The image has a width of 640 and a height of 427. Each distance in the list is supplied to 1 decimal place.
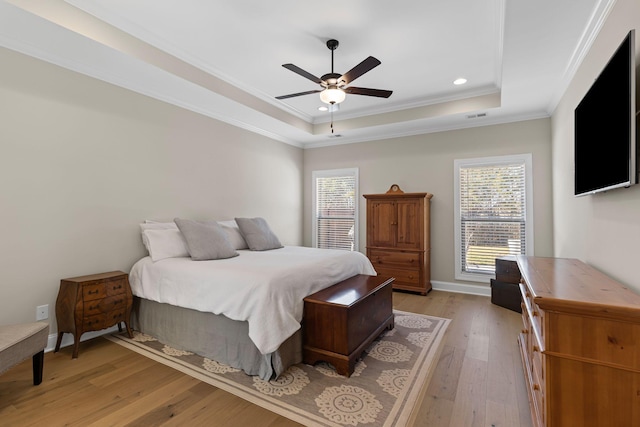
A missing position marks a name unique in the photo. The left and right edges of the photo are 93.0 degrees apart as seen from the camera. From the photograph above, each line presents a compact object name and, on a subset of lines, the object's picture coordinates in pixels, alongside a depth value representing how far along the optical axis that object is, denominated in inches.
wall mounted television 59.5
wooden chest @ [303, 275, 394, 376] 91.3
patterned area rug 74.0
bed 88.4
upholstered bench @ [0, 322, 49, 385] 73.6
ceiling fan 106.7
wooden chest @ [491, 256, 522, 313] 150.4
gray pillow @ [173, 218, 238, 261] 125.0
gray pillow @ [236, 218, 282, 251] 158.1
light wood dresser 48.6
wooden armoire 182.4
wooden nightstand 100.7
